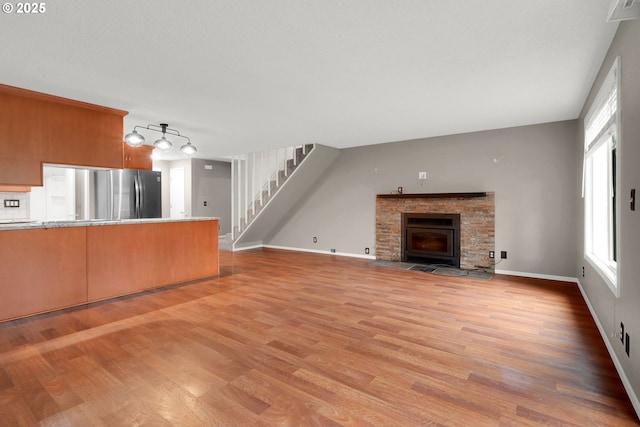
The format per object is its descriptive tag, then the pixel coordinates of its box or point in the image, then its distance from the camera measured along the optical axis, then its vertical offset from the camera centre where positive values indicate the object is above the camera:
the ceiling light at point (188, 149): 4.69 +0.98
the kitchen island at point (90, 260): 3.17 -0.55
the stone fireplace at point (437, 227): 5.38 -0.27
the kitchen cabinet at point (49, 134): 3.29 +0.93
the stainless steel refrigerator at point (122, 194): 6.55 +0.42
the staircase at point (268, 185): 6.67 +0.65
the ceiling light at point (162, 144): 4.34 +0.97
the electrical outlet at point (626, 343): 2.01 -0.85
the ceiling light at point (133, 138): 4.06 +0.98
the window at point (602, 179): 2.54 +0.35
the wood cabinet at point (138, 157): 5.36 +1.00
